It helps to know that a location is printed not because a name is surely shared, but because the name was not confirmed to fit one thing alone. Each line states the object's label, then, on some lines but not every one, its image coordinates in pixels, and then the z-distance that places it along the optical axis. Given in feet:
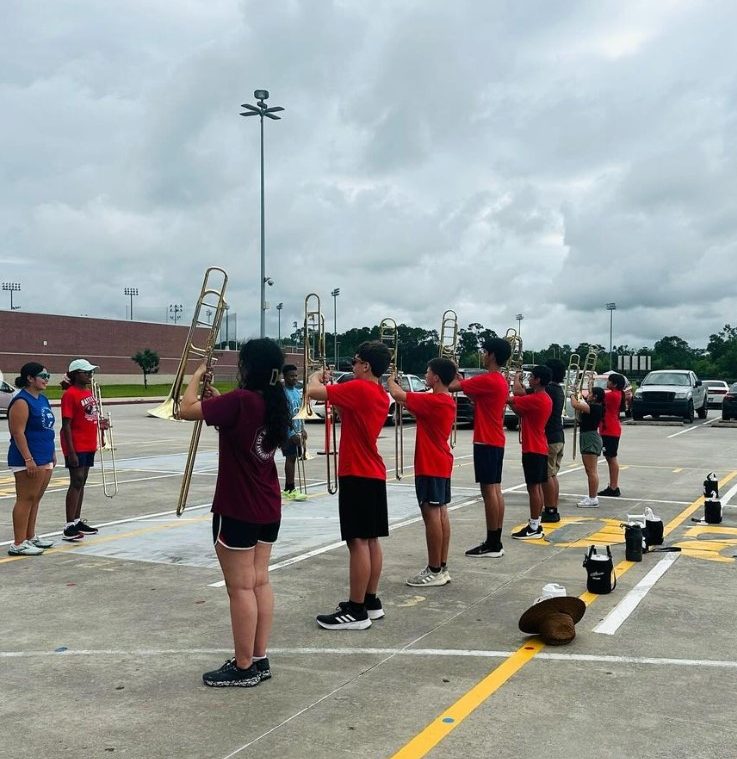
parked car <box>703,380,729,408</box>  136.87
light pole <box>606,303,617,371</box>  221.66
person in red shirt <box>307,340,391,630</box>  18.85
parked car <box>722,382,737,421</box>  97.35
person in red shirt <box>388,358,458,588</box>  22.20
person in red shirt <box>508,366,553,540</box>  29.45
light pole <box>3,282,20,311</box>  395.96
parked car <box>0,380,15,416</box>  97.90
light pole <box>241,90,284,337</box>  105.22
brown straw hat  17.74
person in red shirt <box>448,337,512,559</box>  25.41
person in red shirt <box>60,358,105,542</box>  28.32
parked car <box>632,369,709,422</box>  94.53
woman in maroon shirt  15.23
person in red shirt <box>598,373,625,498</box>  38.06
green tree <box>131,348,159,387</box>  264.31
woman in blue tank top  25.79
